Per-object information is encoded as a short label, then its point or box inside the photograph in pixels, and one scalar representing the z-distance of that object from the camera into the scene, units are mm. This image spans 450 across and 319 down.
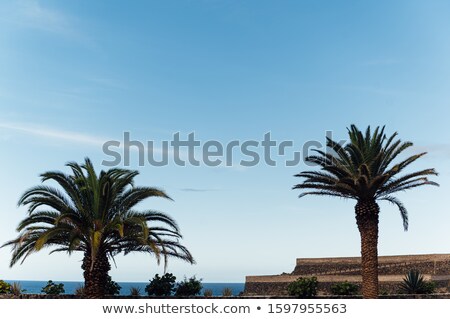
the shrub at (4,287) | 26917
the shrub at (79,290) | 27216
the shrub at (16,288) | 27348
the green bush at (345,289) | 32531
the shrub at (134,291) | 29956
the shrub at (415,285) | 34688
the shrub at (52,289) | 29302
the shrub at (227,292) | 31297
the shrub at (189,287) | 30875
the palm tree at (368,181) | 26344
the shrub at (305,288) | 32375
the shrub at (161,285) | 30703
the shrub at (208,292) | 30259
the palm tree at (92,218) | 24516
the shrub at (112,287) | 29280
